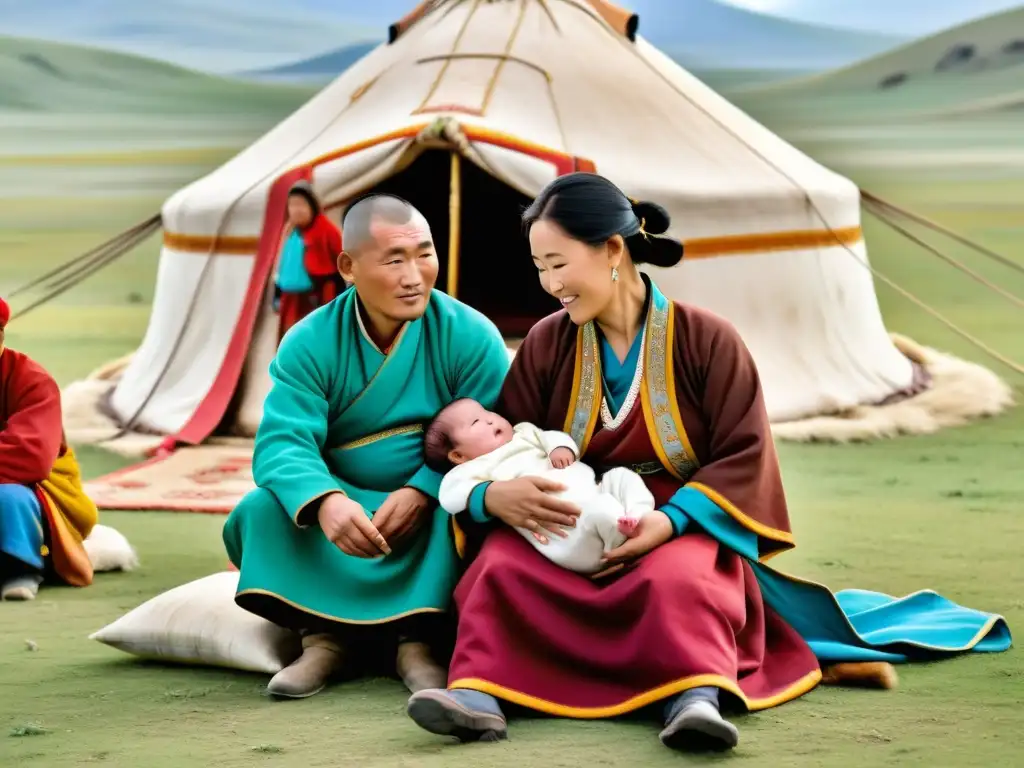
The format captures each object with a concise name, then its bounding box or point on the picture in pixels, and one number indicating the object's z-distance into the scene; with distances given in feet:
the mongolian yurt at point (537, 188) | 43.50
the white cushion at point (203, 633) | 21.13
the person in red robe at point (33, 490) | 26.55
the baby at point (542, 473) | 18.90
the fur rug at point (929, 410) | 43.42
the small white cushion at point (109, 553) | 28.91
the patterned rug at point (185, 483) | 35.37
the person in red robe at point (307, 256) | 42.29
